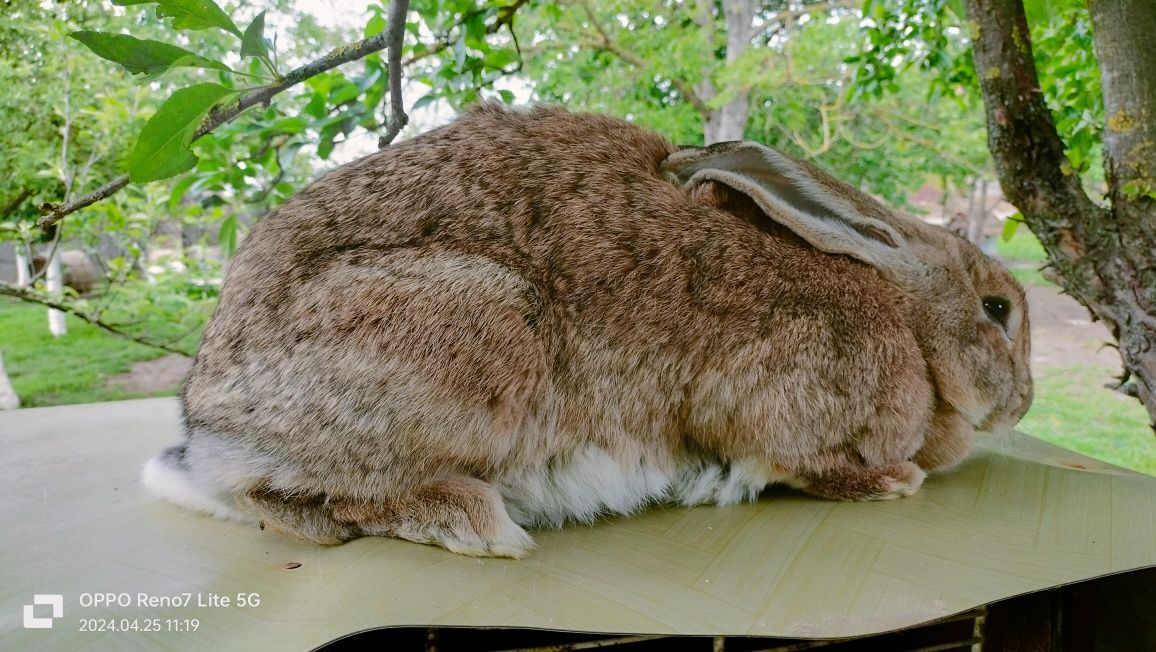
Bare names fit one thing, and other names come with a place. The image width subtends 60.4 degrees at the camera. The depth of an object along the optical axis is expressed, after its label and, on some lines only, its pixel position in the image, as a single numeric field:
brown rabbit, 0.49
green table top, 0.43
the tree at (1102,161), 0.55
